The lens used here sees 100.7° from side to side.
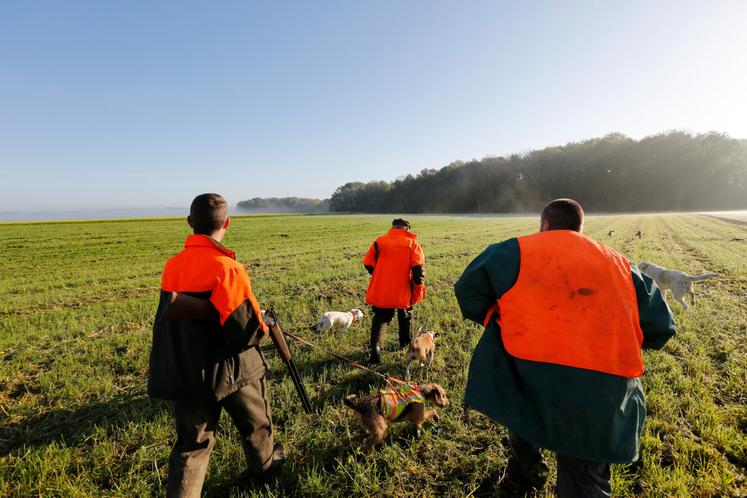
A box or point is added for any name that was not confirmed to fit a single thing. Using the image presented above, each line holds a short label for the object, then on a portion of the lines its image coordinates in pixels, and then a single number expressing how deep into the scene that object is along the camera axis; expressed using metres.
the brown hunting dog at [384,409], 2.84
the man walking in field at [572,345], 1.83
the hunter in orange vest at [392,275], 4.62
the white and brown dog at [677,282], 6.09
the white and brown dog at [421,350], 4.11
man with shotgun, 2.07
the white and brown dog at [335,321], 5.77
